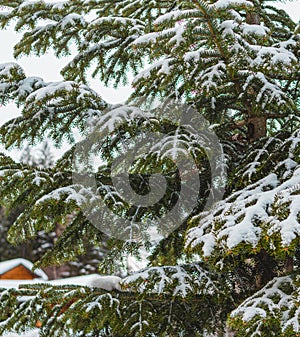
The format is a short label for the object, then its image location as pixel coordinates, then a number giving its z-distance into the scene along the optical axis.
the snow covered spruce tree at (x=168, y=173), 4.22
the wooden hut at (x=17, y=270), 36.52
